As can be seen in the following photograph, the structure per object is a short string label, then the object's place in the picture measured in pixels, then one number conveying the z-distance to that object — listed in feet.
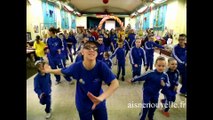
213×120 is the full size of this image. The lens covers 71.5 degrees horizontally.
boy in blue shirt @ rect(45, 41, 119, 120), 4.86
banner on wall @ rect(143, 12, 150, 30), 42.59
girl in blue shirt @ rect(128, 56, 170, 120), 7.31
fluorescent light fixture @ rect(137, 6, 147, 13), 43.21
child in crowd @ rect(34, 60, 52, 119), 7.56
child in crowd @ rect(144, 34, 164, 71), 16.32
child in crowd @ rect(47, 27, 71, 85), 13.10
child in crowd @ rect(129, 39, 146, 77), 12.90
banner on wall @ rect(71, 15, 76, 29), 53.19
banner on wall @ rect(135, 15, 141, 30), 53.63
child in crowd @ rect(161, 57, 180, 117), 8.41
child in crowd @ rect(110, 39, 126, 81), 13.99
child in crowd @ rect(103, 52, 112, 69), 12.86
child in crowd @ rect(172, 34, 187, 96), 10.58
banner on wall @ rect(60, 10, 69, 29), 39.48
